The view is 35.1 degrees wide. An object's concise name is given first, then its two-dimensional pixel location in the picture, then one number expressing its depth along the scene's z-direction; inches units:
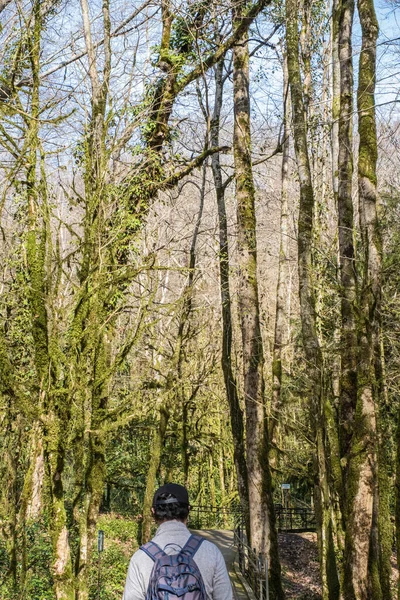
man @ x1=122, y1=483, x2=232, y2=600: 110.1
